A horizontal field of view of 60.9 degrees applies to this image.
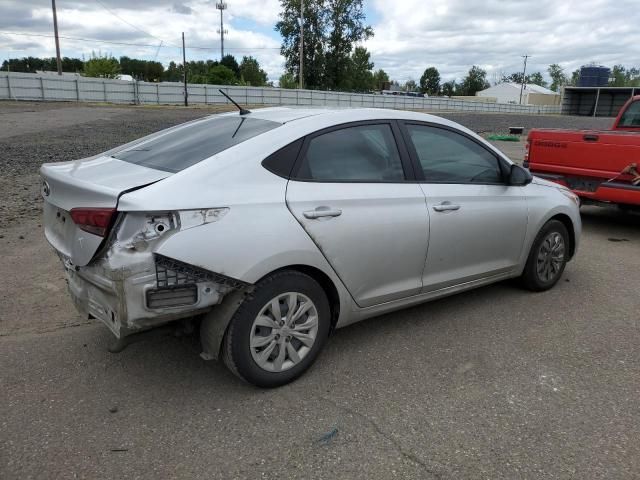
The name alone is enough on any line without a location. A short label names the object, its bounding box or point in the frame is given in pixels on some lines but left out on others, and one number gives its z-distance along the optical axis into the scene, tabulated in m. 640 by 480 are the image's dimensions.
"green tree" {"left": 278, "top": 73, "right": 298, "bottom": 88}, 70.21
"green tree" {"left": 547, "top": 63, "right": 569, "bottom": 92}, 142.50
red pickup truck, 6.67
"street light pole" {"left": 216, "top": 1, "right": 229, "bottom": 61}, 77.50
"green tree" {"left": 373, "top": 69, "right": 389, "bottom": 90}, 119.06
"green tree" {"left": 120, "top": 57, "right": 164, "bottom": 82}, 114.06
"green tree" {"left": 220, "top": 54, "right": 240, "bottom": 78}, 78.38
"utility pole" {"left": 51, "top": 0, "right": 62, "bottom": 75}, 44.25
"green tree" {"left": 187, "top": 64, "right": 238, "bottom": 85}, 68.16
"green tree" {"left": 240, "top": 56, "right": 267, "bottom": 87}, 94.88
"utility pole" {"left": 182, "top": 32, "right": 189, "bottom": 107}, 41.67
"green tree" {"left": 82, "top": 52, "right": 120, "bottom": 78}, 78.06
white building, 108.00
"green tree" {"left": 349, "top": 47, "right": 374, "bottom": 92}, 73.04
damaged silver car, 2.80
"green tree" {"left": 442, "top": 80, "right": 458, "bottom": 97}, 133.93
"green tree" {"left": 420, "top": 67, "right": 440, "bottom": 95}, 131.25
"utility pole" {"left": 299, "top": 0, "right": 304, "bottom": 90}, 51.42
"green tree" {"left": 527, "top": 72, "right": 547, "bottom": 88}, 158.07
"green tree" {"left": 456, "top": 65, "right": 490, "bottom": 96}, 136.00
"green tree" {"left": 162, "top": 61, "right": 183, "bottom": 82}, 108.56
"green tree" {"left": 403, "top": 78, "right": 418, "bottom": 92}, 138.19
